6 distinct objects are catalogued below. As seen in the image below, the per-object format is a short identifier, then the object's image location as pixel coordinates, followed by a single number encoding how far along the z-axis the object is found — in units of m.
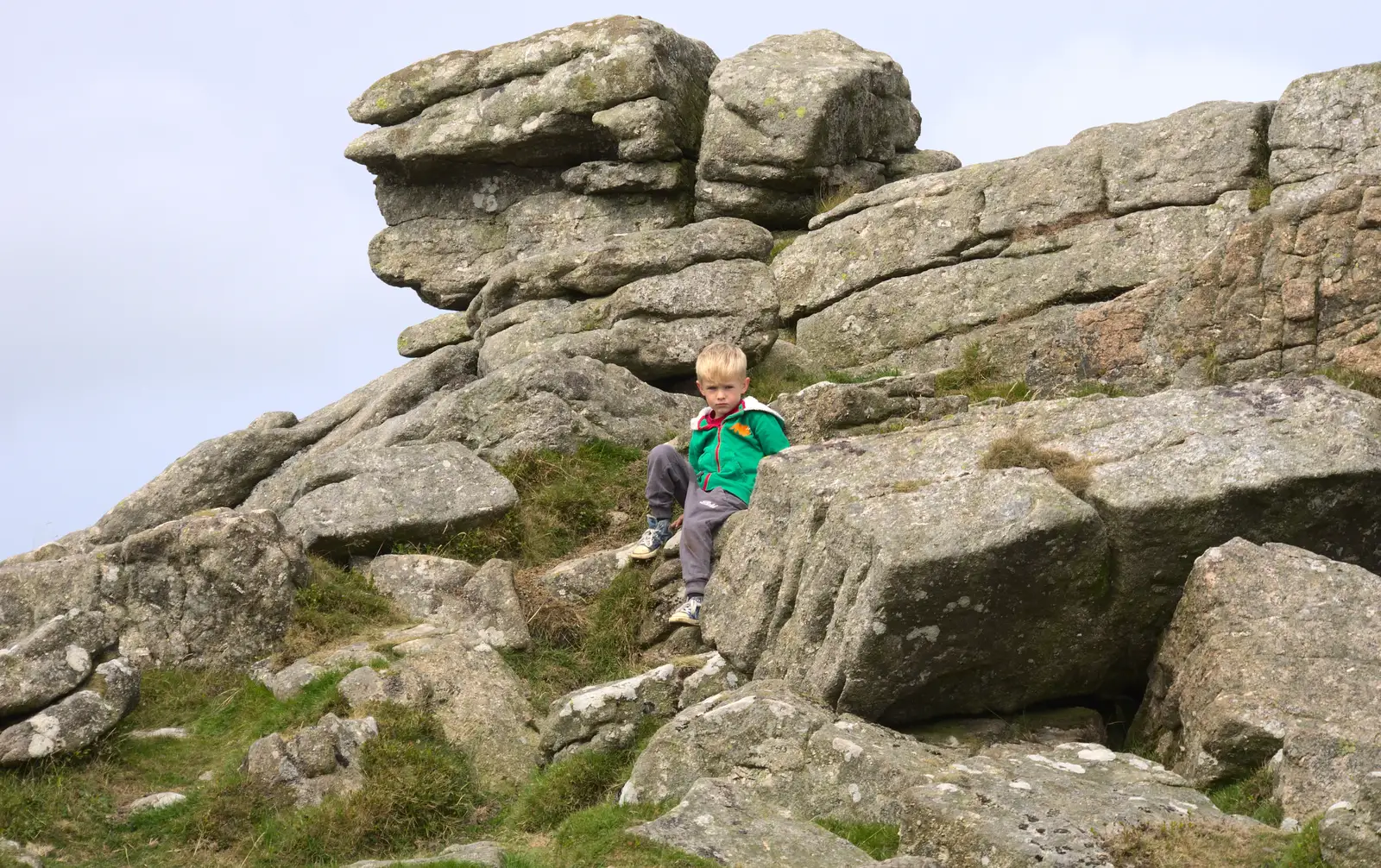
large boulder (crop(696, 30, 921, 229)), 28.52
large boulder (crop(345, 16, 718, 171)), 29.83
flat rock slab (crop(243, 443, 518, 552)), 18.62
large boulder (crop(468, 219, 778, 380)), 24.59
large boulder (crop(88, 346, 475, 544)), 23.23
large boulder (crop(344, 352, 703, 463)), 21.17
